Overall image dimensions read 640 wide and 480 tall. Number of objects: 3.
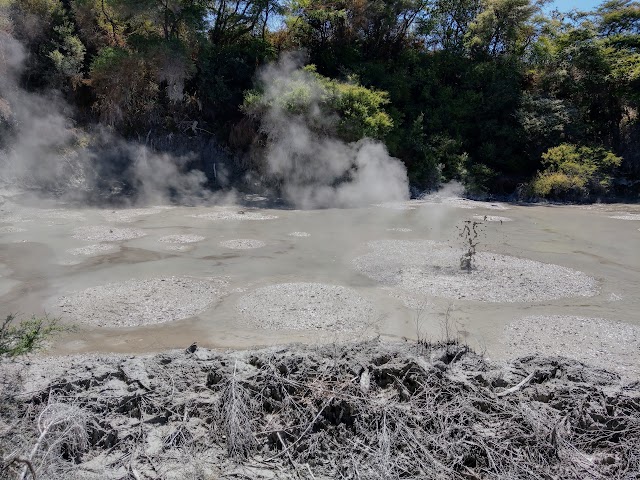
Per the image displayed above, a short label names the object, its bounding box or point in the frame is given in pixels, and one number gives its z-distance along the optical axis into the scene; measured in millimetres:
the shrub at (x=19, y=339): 4285
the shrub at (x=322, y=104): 17953
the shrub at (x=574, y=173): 20203
